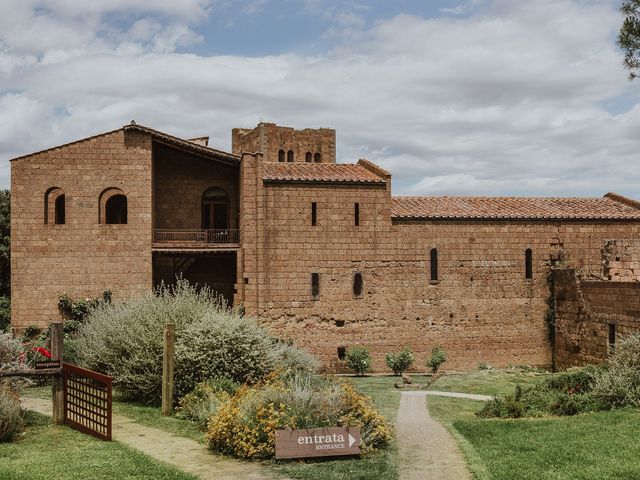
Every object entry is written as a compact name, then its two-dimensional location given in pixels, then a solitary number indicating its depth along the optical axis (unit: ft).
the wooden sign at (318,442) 37.11
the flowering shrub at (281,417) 38.42
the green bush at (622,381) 48.98
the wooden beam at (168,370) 50.90
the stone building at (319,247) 86.48
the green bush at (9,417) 41.39
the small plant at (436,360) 86.38
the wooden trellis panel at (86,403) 41.93
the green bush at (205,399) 46.89
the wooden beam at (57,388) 46.09
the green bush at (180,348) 54.44
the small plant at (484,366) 88.79
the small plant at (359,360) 85.46
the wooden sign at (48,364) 46.06
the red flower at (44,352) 65.73
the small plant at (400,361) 85.20
